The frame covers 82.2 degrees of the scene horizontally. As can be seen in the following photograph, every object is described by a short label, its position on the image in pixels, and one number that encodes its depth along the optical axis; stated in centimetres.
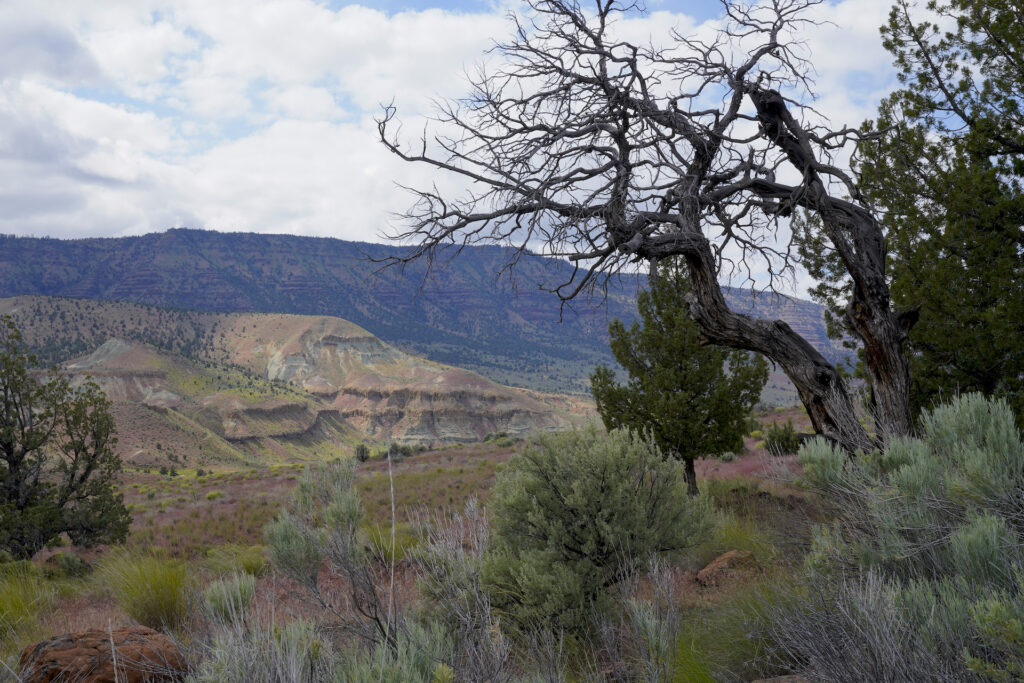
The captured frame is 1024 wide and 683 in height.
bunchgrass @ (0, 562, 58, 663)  573
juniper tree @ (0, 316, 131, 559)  1277
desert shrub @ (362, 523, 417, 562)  970
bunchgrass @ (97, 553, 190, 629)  613
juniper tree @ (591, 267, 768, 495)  1232
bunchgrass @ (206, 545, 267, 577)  938
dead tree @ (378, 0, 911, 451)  713
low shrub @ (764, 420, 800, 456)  1445
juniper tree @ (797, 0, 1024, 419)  806
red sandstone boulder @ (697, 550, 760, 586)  651
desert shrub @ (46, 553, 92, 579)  1166
